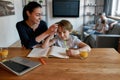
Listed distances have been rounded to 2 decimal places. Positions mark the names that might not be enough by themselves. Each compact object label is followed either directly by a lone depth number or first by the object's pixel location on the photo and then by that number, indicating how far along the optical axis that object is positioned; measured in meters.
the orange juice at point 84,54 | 1.35
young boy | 1.71
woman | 1.72
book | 1.38
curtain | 4.96
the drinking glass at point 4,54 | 1.37
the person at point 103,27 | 4.06
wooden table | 0.99
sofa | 3.08
